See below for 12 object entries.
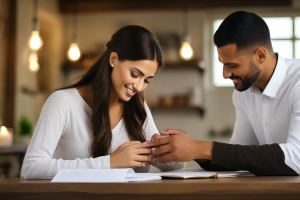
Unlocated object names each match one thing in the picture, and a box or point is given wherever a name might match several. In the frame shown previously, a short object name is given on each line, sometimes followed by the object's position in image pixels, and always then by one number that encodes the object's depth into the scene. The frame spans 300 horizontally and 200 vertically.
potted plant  4.51
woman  1.67
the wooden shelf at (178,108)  5.64
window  5.68
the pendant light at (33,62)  4.85
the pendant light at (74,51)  4.78
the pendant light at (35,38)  4.15
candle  3.88
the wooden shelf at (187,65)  5.58
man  1.68
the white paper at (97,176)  1.23
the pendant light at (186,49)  4.73
